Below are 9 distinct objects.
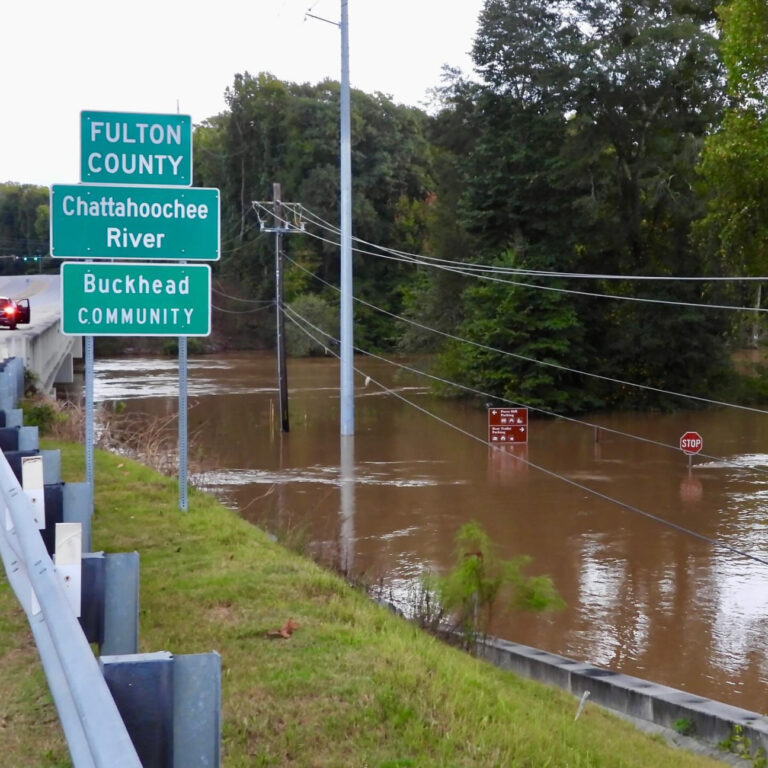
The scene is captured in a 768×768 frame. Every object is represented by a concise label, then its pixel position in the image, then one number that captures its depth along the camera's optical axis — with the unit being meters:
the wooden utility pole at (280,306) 35.06
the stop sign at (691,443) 26.08
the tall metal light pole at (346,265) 32.25
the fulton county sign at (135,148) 10.48
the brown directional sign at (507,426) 31.86
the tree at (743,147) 24.58
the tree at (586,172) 39.38
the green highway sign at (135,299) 10.34
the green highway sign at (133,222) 10.34
